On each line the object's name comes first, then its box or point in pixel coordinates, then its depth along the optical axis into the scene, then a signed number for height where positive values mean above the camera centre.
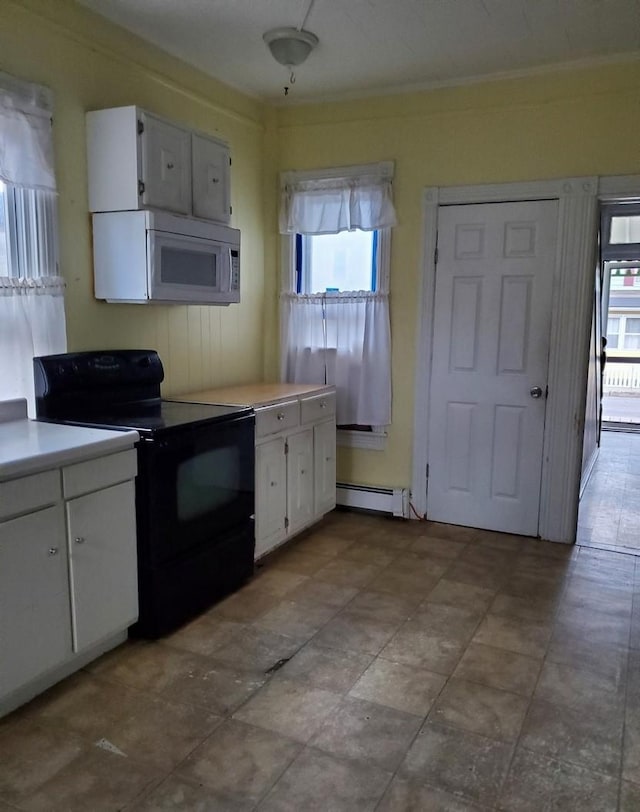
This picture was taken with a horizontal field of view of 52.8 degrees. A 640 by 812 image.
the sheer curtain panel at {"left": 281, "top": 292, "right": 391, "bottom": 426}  4.01 -0.18
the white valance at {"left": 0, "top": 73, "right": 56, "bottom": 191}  2.43 +0.69
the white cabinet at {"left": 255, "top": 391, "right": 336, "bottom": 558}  3.25 -0.81
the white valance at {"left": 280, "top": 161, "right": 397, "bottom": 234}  3.87 +0.73
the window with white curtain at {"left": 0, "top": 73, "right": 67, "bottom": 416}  2.47 +0.31
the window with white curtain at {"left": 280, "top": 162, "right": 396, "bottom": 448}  3.94 +0.19
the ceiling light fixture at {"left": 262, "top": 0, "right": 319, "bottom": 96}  3.02 +1.30
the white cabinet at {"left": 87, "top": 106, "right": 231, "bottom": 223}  2.76 +0.68
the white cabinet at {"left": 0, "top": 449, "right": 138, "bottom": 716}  1.98 -0.85
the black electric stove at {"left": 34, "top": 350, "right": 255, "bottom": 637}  2.51 -0.64
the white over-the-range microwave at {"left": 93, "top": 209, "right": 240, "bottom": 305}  2.81 +0.27
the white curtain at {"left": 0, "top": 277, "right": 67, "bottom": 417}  2.52 -0.05
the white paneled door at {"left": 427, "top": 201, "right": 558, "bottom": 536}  3.64 -0.23
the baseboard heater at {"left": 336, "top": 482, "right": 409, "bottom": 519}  4.12 -1.15
